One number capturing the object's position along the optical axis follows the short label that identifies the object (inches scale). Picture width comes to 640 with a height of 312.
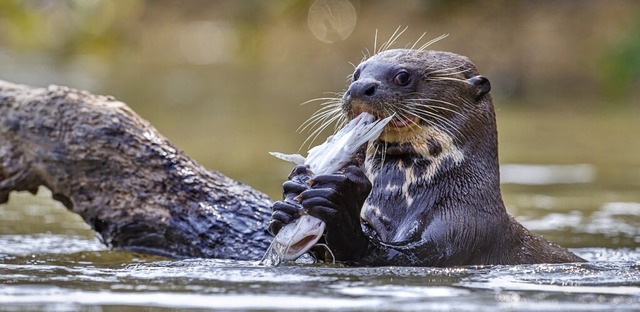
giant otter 354.3
